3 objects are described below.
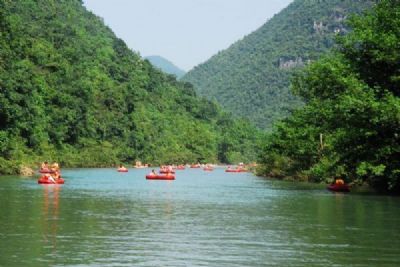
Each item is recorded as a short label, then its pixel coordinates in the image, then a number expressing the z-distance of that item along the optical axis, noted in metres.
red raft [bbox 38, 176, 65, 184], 57.84
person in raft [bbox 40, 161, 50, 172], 77.26
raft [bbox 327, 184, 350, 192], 50.59
